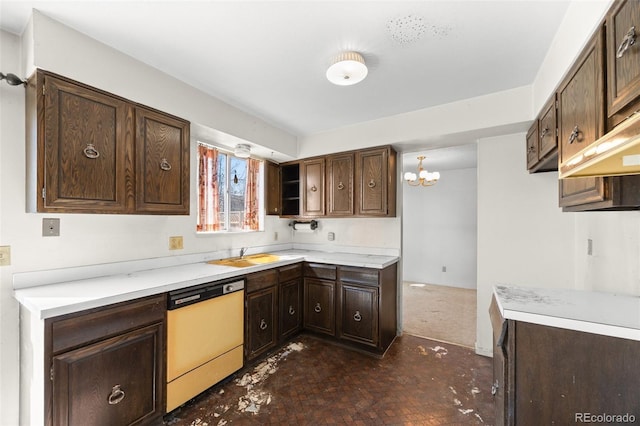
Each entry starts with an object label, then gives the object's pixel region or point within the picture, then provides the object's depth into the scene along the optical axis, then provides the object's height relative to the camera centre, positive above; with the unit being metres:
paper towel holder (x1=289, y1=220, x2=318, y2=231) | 3.83 -0.16
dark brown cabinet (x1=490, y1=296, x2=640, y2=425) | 1.13 -0.74
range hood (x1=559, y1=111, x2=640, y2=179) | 0.61 +0.15
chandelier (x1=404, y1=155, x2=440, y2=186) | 4.31 +0.59
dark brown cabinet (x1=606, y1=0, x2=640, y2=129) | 0.91 +0.56
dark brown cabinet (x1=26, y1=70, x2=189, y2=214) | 1.51 +0.39
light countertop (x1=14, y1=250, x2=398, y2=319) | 1.39 -0.48
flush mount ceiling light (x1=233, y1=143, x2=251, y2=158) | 2.90 +0.66
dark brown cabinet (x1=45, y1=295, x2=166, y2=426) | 1.37 -0.87
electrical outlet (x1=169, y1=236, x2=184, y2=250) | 2.46 -0.29
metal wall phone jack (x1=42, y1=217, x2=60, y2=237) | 1.74 -0.10
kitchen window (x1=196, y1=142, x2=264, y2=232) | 2.87 +0.24
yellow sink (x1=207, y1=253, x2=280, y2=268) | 2.73 -0.53
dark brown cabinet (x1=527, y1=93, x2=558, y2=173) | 1.73 +0.52
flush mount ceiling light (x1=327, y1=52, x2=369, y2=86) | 1.78 +0.97
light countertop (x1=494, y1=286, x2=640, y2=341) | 1.15 -0.48
